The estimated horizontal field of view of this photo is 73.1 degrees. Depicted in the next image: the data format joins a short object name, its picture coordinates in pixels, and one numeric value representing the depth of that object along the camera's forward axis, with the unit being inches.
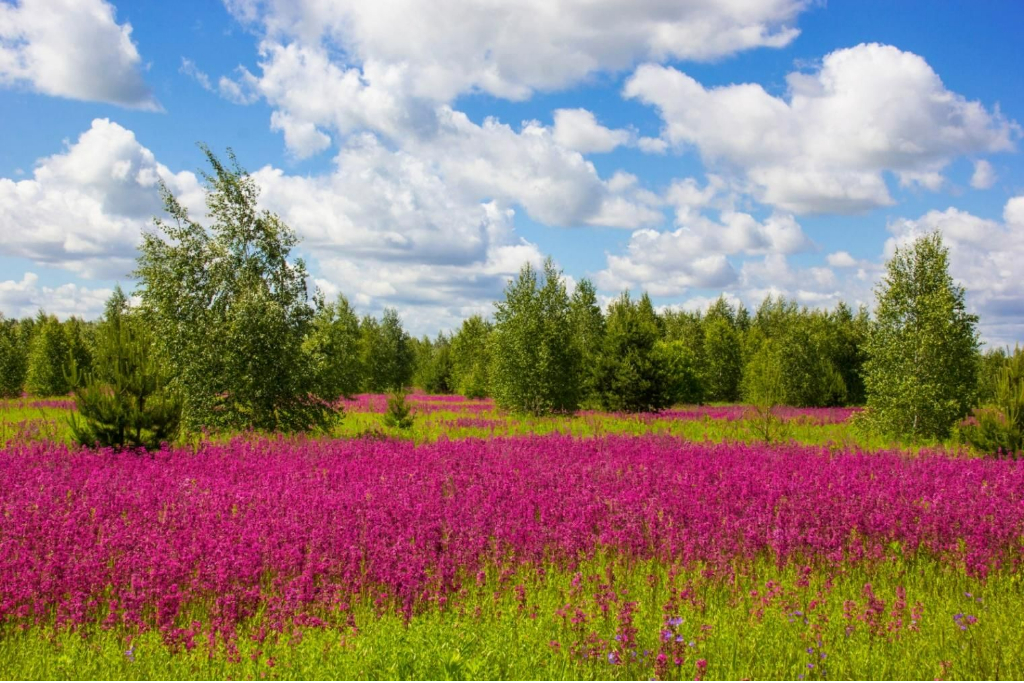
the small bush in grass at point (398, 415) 796.6
